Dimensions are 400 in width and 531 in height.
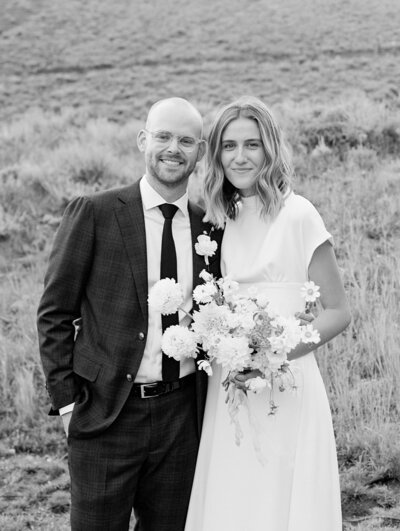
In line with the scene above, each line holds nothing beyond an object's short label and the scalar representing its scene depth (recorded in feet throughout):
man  10.11
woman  10.21
